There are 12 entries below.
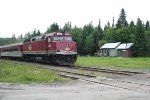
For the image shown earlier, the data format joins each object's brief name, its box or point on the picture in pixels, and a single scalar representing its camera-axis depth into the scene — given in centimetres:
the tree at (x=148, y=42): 6538
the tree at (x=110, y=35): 8876
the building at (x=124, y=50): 6862
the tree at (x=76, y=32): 9433
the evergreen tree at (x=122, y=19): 10234
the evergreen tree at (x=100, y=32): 9246
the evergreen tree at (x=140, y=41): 6416
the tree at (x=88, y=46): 8154
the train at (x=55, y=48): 2457
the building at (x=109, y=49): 7397
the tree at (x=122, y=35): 8502
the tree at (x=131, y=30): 8397
